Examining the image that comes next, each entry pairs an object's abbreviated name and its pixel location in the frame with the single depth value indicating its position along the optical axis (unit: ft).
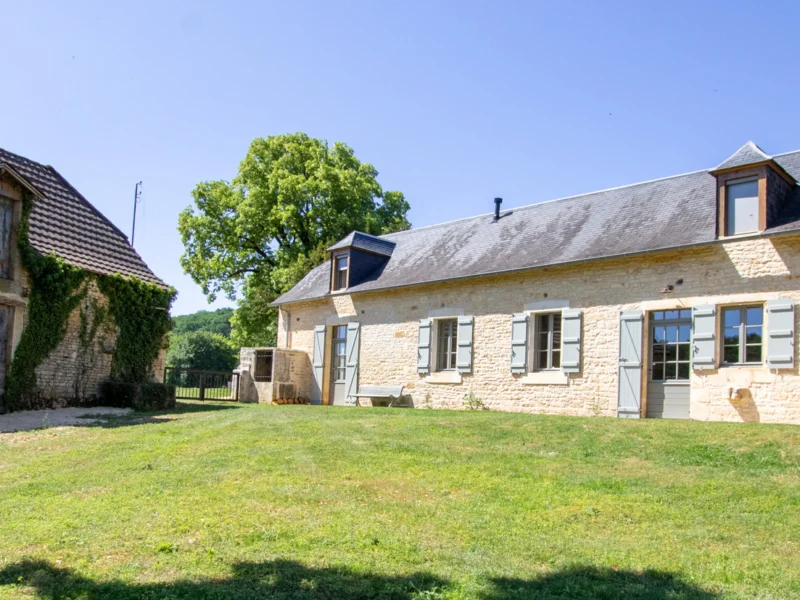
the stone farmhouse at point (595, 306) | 38.42
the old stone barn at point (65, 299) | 43.11
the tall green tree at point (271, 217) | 93.71
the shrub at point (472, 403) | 49.84
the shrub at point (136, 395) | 47.16
